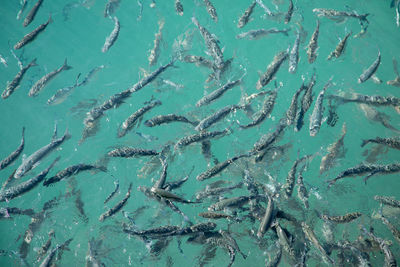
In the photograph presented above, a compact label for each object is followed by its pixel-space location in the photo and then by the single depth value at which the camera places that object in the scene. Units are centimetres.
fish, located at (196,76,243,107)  802
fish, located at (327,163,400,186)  672
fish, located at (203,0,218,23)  937
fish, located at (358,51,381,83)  791
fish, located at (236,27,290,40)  959
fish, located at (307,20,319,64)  841
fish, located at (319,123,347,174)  854
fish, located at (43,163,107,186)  736
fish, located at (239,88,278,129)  741
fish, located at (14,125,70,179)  817
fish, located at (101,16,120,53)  933
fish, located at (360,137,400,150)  703
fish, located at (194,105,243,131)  783
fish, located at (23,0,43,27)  930
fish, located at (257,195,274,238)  584
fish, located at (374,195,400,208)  691
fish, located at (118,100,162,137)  831
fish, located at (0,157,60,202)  764
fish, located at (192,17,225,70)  842
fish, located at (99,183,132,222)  691
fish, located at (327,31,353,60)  795
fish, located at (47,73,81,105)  957
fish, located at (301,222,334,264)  620
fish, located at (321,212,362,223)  620
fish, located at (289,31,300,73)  870
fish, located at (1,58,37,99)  934
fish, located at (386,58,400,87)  945
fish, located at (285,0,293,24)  889
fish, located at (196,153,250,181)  699
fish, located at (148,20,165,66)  1048
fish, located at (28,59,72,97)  945
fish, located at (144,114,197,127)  793
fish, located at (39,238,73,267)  732
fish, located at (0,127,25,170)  815
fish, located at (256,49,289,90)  768
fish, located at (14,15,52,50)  878
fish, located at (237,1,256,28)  919
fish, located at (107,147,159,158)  733
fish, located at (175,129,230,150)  758
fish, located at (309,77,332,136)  754
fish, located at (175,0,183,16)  941
